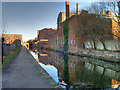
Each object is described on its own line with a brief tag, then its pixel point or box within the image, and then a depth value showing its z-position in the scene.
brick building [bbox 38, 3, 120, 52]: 15.74
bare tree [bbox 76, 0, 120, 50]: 14.83
